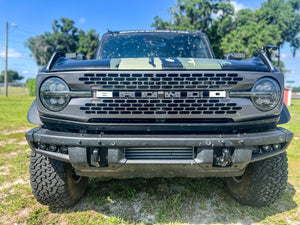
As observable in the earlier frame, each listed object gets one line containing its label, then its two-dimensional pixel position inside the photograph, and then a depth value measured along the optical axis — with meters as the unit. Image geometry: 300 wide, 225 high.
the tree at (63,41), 42.88
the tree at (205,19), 26.22
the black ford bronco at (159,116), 1.93
